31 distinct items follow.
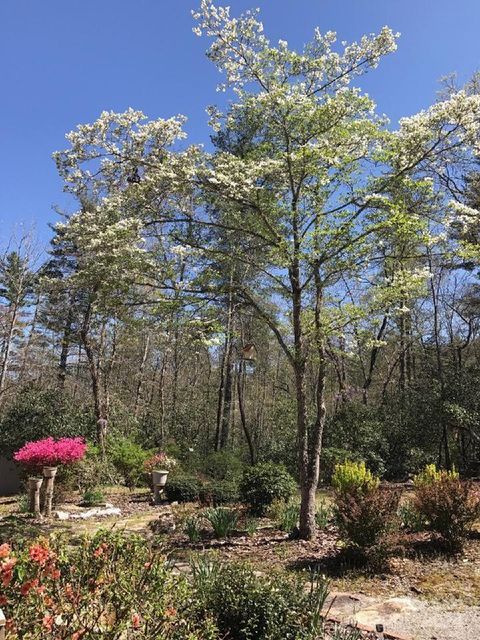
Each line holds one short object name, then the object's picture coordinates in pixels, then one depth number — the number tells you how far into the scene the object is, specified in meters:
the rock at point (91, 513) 8.58
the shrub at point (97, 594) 2.18
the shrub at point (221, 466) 13.25
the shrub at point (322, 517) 7.09
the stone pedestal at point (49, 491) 8.52
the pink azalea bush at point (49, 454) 8.66
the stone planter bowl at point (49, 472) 8.48
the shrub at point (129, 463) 12.75
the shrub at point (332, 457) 12.38
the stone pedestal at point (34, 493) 8.29
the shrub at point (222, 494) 9.49
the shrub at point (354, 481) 5.52
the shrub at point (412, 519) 6.25
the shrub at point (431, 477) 6.12
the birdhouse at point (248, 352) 9.38
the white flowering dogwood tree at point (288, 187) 6.20
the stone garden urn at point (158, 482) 10.44
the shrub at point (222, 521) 6.78
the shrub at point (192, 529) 6.47
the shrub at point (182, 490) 10.38
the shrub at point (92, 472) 10.99
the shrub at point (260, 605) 3.06
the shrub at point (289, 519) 6.88
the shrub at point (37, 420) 12.94
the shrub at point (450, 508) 5.63
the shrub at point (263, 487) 8.26
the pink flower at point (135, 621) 2.24
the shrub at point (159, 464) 12.37
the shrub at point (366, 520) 5.16
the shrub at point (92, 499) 10.00
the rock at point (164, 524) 7.51
